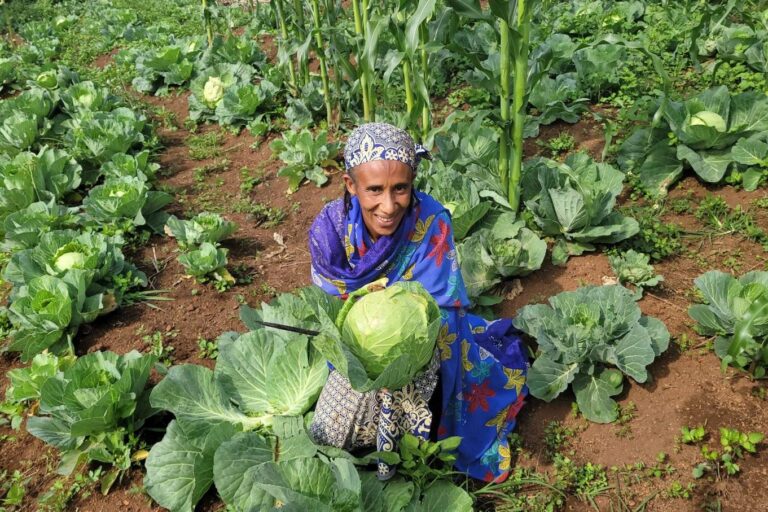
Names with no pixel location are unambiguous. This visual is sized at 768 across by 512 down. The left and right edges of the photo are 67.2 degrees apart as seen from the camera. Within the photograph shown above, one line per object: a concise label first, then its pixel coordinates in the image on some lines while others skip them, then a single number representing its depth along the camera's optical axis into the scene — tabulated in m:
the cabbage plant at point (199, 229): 4.18
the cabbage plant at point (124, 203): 4.46
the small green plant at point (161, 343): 3.44
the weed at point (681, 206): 4.05
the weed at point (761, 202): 3.85
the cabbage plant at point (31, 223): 4.20
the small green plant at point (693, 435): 2.60
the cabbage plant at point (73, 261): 3.77
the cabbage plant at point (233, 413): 2.32
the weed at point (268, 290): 4.06
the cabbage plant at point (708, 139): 3.99
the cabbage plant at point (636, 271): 3.42
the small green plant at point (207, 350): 3.47
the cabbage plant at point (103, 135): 5.40
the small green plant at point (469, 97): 5.68
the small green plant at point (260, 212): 4.87
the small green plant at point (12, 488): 2.71
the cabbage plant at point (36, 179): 4.62
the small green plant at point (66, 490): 2.66
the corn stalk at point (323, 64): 5.63
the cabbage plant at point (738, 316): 2.68
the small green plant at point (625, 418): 2.75
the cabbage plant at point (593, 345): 2.81
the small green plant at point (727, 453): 2.49
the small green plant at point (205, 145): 5.94
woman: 2.42
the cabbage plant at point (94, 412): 2.69
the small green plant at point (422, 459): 2.31
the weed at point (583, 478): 2.55
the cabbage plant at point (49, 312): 3.43
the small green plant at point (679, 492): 2.46
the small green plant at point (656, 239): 3.73
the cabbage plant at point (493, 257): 3.58
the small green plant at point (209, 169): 5.54
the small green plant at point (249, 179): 5.29
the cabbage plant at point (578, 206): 3.65
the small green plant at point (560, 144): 4.80
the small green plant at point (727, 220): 3.71
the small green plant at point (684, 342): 3.07
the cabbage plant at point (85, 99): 6.46
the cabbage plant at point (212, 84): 6.59
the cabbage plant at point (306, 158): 5.10
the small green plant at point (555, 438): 2.75
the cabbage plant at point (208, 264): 3.94
